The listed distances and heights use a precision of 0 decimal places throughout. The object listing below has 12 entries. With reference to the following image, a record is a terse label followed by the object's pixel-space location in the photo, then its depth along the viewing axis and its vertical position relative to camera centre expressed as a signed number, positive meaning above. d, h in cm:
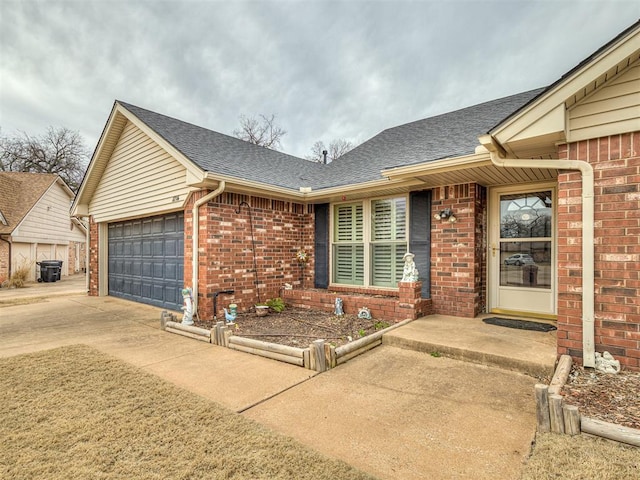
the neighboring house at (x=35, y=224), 1398 +90
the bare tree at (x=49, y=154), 2228 +660
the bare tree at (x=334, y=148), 2500 +762
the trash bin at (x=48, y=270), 1460 -134
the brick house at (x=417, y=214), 314 +52
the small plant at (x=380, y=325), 518 -142
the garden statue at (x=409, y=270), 543 -50
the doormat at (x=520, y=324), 458 -128
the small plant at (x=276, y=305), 669 -137
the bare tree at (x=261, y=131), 2277 +820
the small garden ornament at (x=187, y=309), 563 -123
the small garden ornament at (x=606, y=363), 303 -120
